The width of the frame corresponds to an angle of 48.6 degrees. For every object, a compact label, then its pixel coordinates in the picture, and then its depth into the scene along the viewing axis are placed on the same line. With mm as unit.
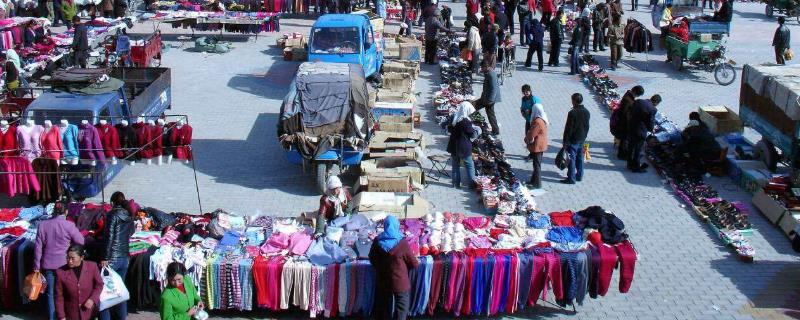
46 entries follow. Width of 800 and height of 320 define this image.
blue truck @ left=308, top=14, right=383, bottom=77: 20828
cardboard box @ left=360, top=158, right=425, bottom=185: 14302
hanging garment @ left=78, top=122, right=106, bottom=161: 13273
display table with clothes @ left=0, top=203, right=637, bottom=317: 10234
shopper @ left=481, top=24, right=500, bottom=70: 22228
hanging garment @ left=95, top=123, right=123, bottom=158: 13422
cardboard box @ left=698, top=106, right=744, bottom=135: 17156
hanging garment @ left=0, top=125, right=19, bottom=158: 13203
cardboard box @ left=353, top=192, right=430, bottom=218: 12688
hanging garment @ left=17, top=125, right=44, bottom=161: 13141
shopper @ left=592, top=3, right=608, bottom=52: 26844
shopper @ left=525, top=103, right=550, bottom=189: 14547
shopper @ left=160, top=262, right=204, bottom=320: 8633
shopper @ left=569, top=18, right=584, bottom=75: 23812
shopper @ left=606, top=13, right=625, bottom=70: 24375
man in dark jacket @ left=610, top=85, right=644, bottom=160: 15925
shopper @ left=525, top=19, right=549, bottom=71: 24031
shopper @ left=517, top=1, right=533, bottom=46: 28219
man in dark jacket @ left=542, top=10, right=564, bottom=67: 24062
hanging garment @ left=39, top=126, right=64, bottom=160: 13141
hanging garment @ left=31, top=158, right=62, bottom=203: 13109
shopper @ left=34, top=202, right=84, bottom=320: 9703
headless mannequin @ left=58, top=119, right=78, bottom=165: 13302
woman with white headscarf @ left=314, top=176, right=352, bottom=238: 11773
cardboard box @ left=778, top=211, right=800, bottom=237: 12844
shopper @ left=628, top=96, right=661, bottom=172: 15430
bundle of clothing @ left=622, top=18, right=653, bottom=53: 25203
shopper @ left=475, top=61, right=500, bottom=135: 17344
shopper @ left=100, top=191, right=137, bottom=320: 9883
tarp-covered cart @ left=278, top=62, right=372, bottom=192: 14344
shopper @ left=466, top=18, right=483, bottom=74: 23109
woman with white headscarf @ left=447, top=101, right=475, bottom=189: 14414
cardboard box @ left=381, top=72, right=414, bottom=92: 19984
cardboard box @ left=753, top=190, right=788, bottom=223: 13336
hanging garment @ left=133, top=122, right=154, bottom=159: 13250
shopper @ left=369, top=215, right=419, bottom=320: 9625
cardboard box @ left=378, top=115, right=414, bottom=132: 16500
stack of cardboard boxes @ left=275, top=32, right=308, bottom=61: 25500
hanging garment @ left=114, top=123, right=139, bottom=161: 13336
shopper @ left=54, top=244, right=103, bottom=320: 9320
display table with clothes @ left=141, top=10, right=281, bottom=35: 27109
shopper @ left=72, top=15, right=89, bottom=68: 22688
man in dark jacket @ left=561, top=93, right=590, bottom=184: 14688
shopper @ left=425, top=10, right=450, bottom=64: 24234
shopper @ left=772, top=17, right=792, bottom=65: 23156
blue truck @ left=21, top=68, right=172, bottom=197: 13562
